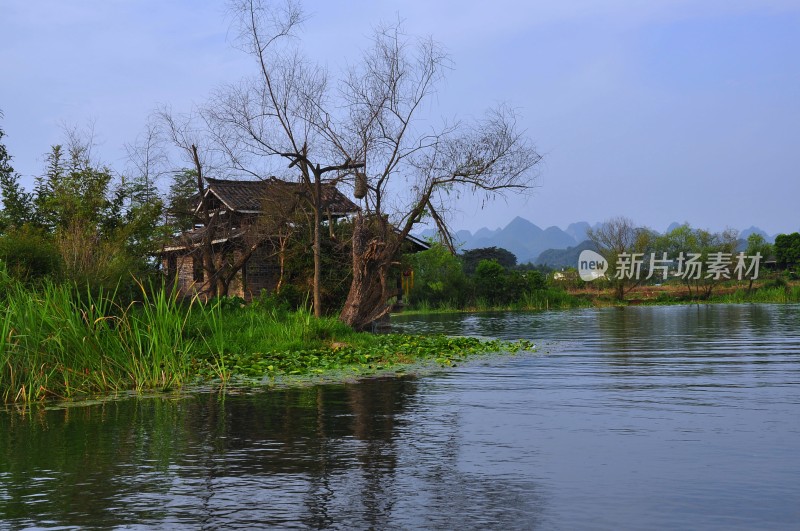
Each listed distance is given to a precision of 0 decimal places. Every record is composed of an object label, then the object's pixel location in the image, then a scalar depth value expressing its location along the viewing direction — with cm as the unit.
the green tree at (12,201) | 3090
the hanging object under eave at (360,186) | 2434
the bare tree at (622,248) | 5909
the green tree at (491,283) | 5381
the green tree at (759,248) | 6432
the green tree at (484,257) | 7100
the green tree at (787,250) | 6294
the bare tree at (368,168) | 2369
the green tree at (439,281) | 5394
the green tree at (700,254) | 5931
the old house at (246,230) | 2834
